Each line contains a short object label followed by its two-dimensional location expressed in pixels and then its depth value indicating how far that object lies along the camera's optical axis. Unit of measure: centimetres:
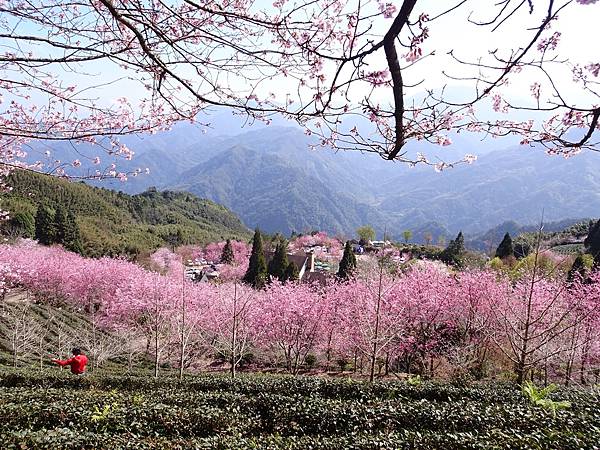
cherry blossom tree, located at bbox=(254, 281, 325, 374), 1783
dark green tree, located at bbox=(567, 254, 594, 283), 2138
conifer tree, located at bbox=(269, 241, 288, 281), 3083
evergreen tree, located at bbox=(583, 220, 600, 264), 3534
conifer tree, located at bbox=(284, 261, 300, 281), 3006
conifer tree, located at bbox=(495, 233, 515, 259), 3650
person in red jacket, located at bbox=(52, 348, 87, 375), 1030
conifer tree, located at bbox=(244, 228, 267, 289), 3101
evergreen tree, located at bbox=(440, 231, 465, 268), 3795
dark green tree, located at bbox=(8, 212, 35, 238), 3956
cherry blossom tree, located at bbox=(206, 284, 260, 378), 1862
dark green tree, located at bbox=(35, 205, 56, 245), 4047
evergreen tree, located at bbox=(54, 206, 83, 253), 4072
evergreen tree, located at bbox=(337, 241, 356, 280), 2839
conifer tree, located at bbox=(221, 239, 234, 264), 4528
